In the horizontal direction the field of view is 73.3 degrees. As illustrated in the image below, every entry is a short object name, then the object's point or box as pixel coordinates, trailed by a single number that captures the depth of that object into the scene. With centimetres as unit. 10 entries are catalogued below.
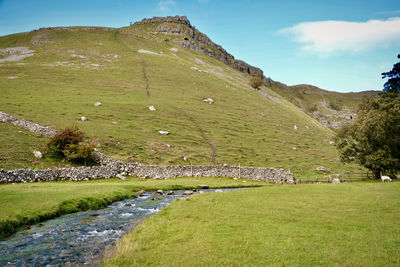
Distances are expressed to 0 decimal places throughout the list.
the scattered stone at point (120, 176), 4868
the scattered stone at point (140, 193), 3738
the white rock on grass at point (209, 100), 10475
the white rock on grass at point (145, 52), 14862
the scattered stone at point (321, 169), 6887
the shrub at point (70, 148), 4747
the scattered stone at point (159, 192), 3838
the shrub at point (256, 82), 15125
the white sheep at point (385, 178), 4247
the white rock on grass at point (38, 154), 4527
